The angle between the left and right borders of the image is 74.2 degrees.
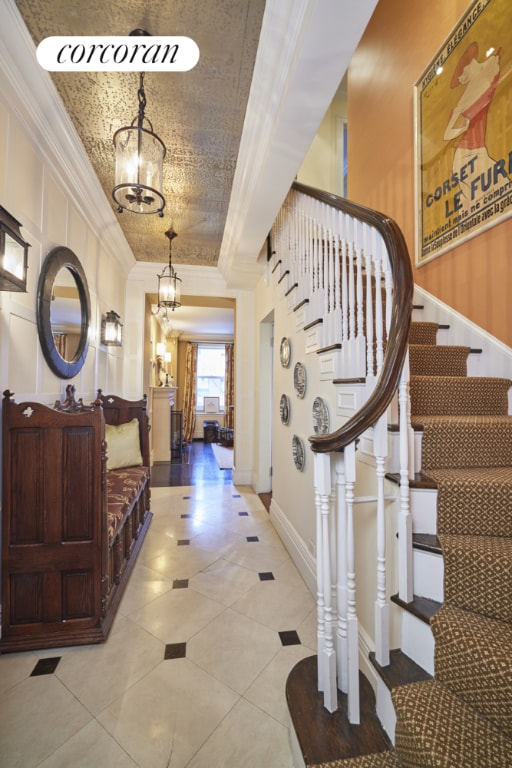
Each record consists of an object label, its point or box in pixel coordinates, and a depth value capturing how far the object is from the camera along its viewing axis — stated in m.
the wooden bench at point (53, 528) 1.83
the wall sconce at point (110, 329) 3.61
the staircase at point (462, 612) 0.91
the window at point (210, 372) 10.41
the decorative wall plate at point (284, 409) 3.16
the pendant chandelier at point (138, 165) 1.78
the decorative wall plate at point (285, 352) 3.15
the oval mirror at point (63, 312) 2.25
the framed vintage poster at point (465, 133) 2.14
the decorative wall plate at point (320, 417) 2.20
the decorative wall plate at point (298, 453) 2.72
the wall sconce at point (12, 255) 1.54
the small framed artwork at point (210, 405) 10.30
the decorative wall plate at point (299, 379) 2.71
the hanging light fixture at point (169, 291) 4.09
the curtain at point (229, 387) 10.24
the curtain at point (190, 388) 10.08
